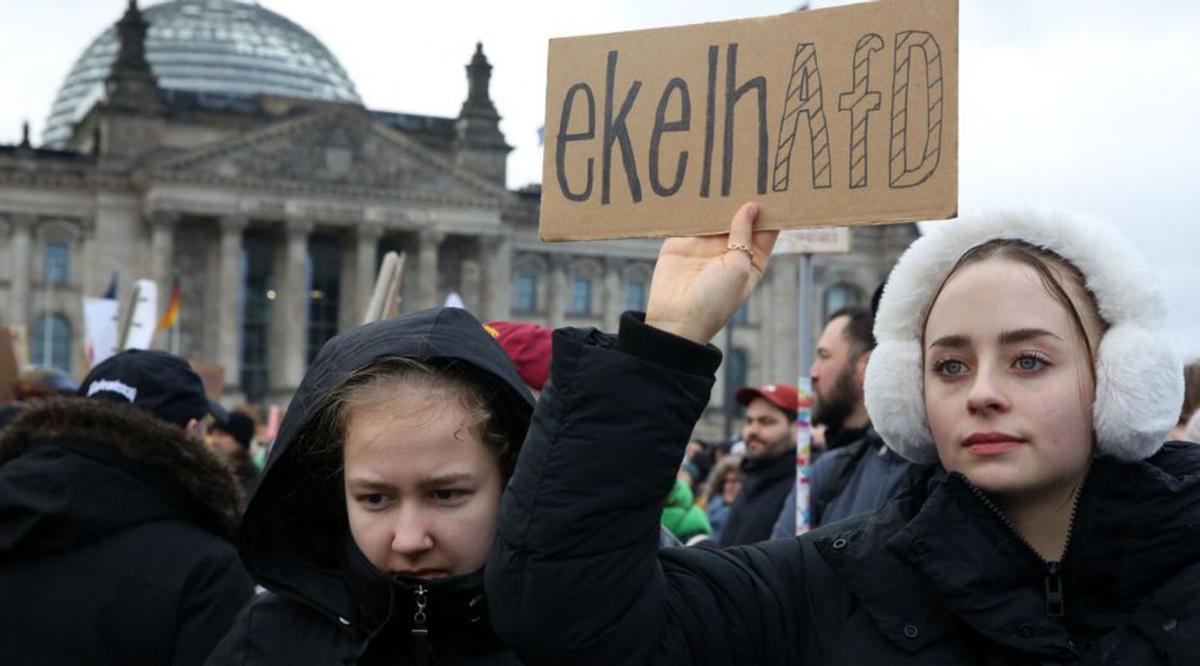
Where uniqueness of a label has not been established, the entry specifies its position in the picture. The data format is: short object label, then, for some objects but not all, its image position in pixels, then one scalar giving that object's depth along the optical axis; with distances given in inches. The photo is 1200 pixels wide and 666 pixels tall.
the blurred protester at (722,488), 409.7
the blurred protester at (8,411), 190.2
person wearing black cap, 133.7
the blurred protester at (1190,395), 185.2
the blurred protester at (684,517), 287.9
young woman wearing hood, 96.0
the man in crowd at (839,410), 206.0
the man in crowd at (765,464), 267.7
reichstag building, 1878.7
